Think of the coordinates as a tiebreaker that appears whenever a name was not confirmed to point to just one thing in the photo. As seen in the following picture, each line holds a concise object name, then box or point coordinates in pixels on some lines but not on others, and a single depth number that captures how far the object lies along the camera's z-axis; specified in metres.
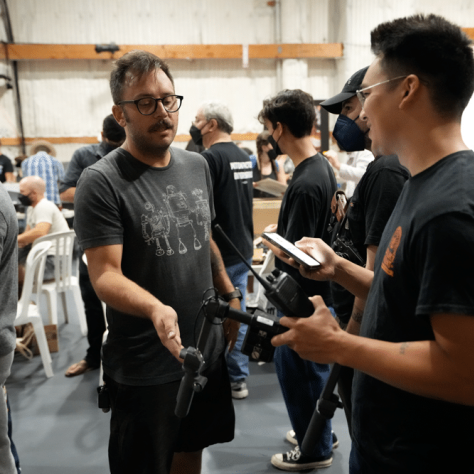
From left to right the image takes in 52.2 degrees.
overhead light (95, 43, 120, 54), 8.38
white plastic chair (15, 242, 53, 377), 3.28
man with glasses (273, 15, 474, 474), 0.78
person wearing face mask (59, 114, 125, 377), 3.35
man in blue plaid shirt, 6.35
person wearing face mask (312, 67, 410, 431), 1.43
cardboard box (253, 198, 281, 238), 4.16
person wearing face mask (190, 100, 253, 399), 3.01
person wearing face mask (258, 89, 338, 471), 2.18
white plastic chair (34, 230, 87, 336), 3.83
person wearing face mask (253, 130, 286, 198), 5.71
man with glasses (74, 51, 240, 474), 1.44
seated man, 3.83
